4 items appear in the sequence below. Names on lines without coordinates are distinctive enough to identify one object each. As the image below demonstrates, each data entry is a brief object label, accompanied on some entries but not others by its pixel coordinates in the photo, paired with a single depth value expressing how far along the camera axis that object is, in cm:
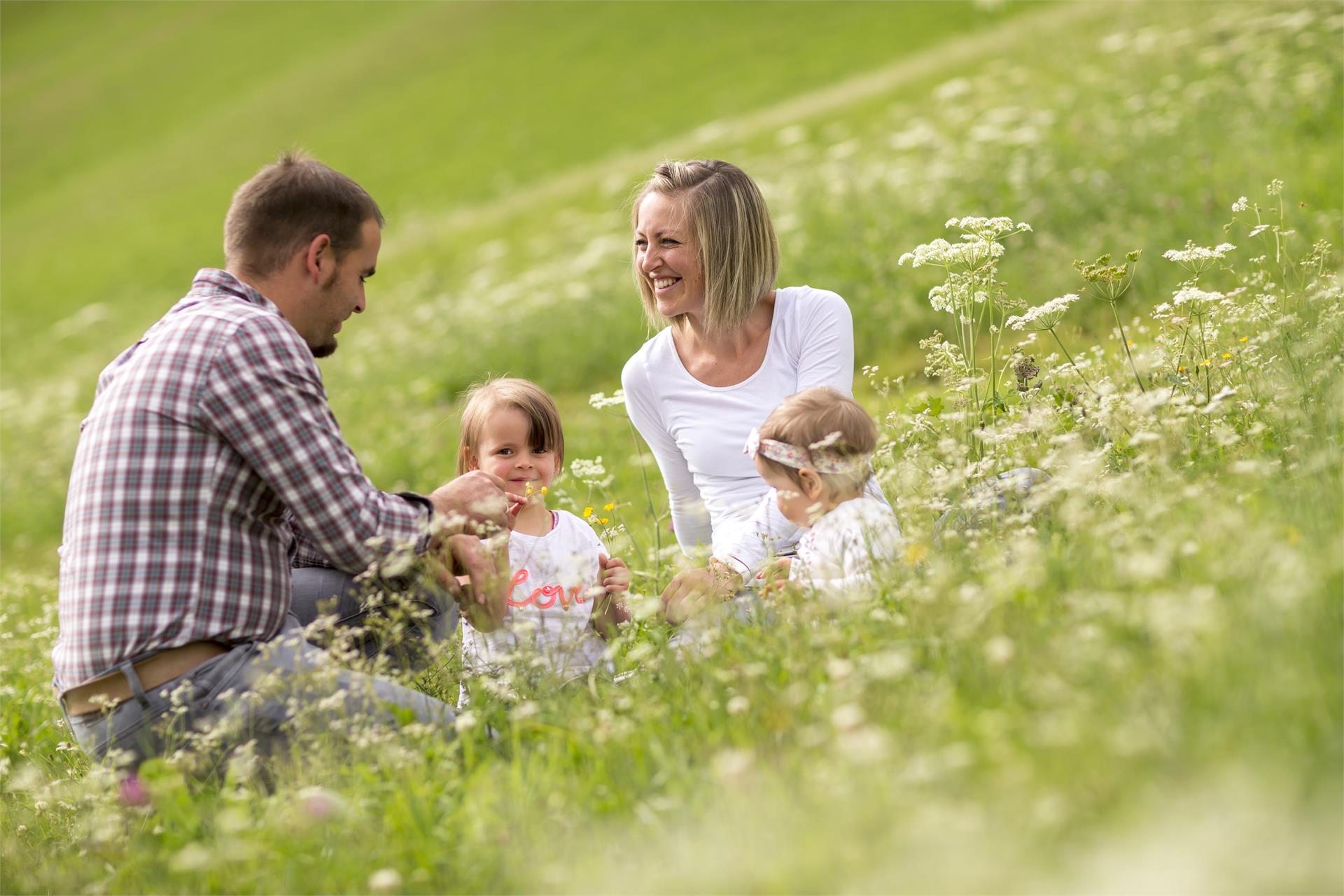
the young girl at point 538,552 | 400
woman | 479
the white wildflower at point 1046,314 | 416
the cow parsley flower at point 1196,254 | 418
